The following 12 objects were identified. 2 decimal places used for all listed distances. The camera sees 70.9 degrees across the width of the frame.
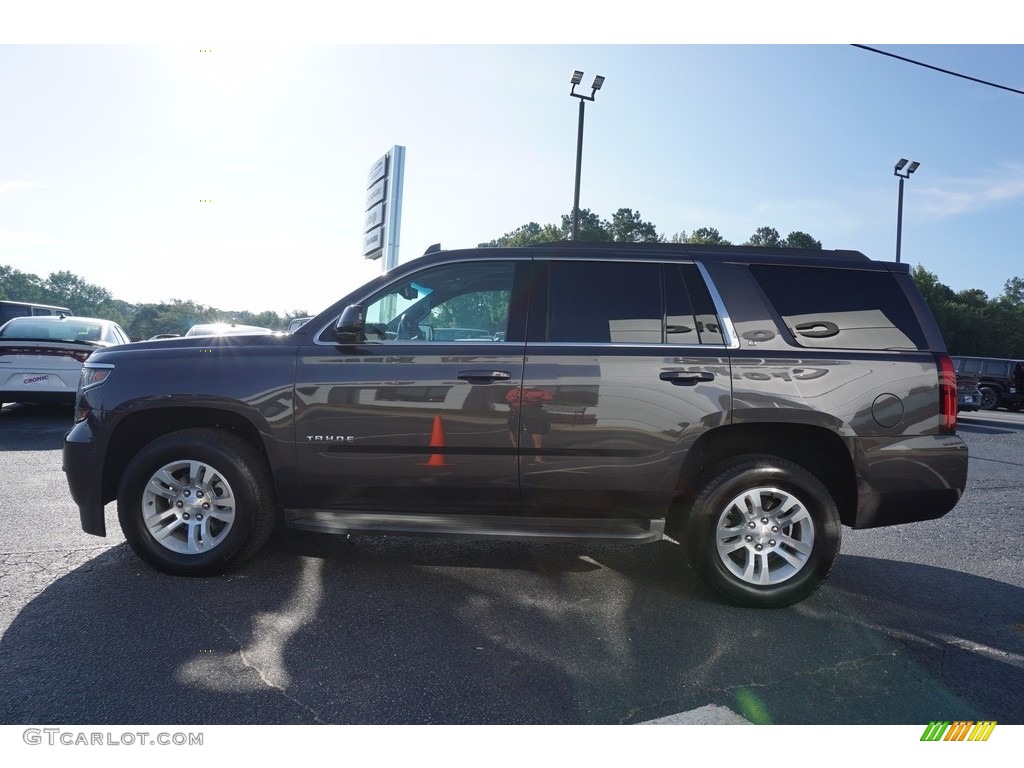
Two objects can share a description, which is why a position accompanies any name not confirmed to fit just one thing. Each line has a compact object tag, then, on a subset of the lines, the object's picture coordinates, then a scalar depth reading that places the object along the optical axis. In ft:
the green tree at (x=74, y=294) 507.30
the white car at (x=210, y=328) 43.62
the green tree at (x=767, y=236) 274.77
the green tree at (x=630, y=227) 237.25
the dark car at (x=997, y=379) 79.87
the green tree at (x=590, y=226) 195.31
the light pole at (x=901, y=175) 97.09
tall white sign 41.45
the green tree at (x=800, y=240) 223.61
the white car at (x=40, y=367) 33.32
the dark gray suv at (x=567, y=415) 12.85
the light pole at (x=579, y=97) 73.05
